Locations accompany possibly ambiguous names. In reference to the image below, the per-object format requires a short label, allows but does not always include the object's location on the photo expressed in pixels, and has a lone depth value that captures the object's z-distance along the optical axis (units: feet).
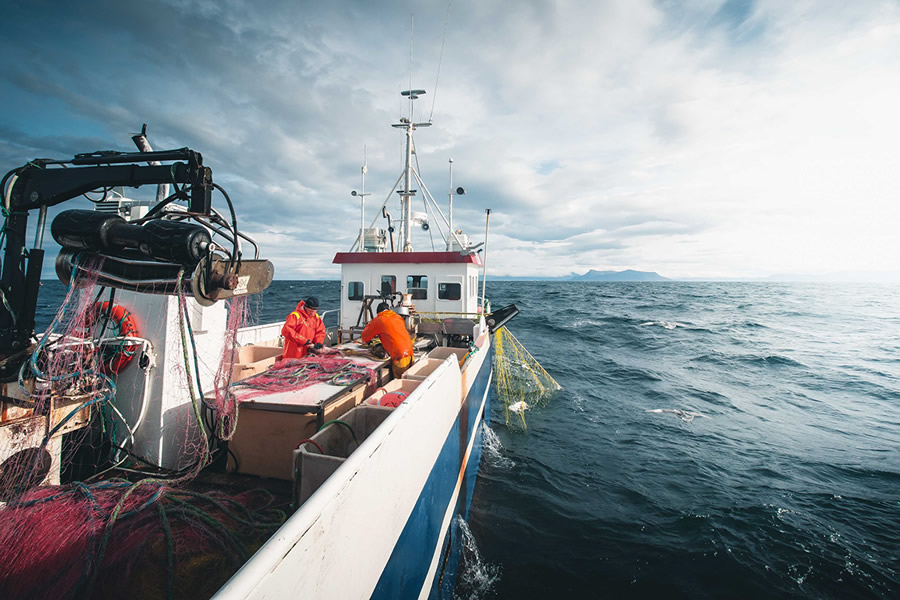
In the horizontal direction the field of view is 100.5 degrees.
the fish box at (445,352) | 19.39
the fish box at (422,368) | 14.51
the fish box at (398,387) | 12.65
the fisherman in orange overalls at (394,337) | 16.97
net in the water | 32.65
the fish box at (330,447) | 7.68
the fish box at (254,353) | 20.02
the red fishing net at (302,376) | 12.12
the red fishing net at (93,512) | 6.45
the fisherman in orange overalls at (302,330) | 17.72
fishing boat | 6.31
